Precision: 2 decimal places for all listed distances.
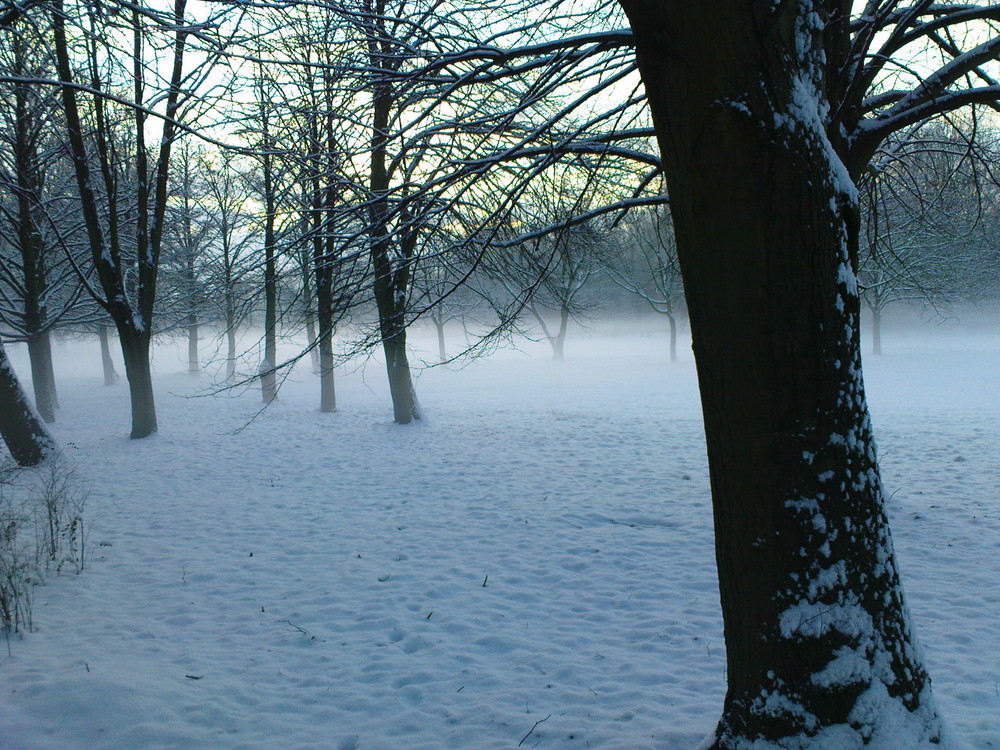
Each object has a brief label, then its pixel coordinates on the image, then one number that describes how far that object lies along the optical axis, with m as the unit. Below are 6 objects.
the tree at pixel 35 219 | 11.94
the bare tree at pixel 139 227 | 11.07
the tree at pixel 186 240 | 20.98
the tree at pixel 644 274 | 26.06
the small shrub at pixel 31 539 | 4.44
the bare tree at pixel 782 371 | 2.26
